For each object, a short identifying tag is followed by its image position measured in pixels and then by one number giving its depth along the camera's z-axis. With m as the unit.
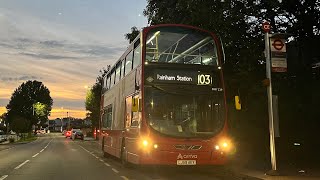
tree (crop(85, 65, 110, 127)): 42.21
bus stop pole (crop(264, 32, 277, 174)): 8.74
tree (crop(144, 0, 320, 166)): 11.00
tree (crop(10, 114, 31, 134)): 52.02
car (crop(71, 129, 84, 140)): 45.43
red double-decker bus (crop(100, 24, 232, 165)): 8.64
